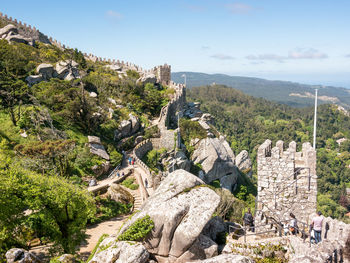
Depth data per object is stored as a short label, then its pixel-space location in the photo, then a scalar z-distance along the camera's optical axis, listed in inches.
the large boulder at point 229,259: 339.6
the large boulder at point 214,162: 1525.6
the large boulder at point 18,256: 406.6
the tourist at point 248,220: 519.5
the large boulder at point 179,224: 438.9
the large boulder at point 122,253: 400.8
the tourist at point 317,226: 404.8
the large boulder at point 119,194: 884.0
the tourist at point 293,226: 449.5
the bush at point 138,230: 444.1
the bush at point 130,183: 988.1
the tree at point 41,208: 474.6
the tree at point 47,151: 794.2
